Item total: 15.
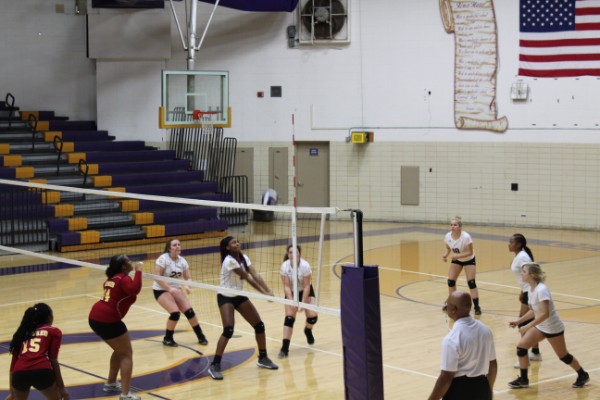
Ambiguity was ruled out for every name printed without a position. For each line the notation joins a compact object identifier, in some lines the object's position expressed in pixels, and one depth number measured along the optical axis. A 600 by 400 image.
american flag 25.00
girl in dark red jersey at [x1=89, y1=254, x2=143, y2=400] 10.24
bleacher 22.83
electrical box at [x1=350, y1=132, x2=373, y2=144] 27.34
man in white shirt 7.32
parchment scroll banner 26.16
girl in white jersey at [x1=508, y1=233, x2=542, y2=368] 12.03
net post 8.58
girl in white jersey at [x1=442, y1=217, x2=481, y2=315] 15.29
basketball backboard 24.94
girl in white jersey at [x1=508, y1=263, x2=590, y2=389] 10.62
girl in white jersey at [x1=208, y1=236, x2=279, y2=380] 11.52
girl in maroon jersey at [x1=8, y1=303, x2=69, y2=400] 8.49
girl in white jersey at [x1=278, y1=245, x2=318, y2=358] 12.08
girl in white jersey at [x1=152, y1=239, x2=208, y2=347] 12.82
